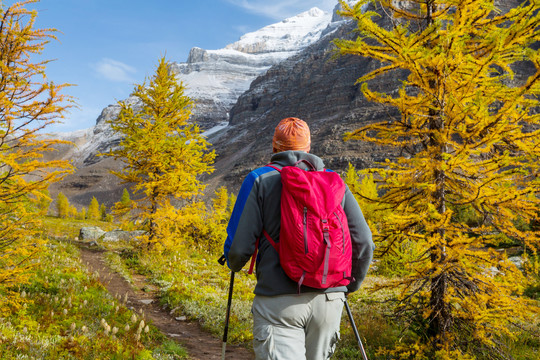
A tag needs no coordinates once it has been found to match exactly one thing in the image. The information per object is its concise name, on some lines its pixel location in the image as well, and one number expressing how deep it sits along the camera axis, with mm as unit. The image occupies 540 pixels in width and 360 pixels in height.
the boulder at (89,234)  21778
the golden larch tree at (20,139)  6211
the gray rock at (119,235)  21556
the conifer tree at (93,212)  96100
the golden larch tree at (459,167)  4770
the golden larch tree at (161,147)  14258
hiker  2439
